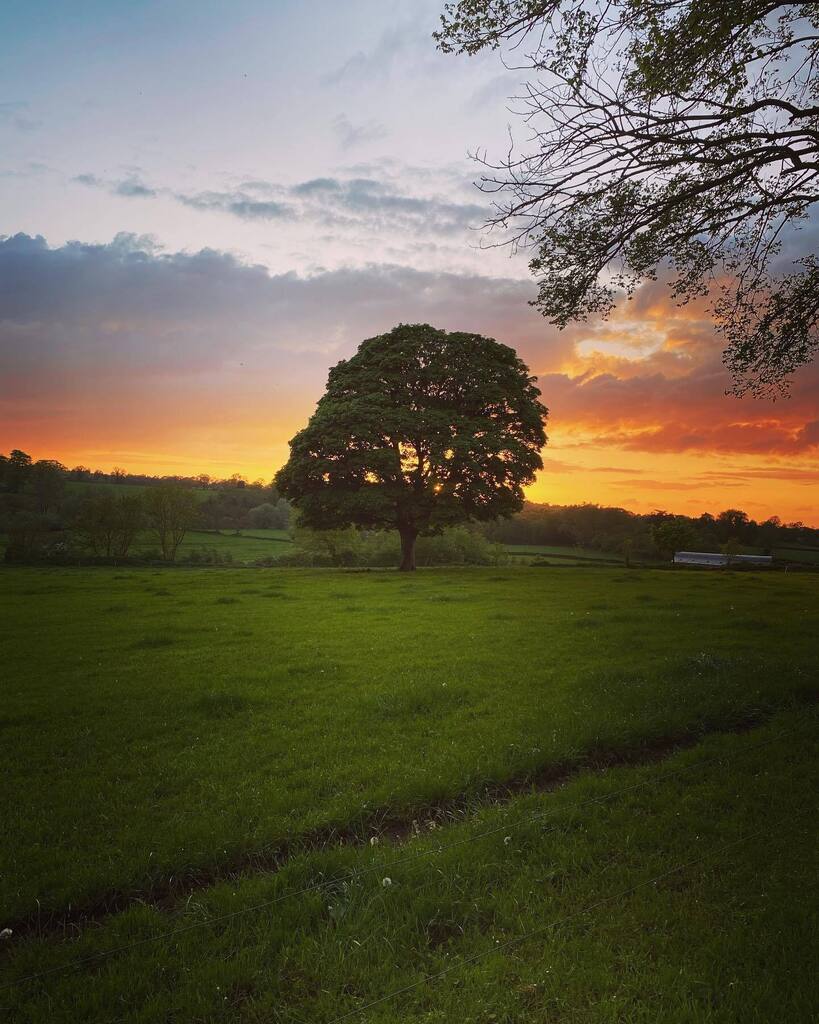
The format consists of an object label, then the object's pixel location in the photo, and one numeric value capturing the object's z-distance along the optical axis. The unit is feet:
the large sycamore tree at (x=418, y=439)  120.06
